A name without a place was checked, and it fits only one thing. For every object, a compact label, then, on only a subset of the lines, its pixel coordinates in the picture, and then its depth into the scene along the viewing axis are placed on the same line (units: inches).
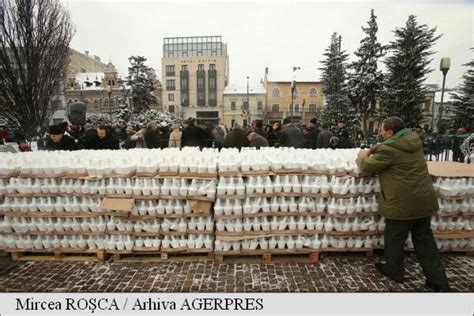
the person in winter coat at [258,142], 264.9
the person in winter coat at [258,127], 330.3
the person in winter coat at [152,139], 371.6
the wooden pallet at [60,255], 163.2
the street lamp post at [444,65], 371.6
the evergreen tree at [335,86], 1102.4
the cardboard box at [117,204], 153.3
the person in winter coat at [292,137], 335.0
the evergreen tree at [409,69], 801.2
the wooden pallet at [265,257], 158.4
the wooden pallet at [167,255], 159.9
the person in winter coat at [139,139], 432.1
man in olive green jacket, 132.9
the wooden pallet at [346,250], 160.2
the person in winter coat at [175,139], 397.7
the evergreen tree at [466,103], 746.2
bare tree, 561.3
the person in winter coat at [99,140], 254.2
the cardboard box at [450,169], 155.0
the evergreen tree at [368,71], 967.6
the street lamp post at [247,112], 1981.9
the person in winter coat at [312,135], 391.9
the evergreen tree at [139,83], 1496.1
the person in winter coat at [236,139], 278.1
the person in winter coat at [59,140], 226.2
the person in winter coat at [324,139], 336.8
